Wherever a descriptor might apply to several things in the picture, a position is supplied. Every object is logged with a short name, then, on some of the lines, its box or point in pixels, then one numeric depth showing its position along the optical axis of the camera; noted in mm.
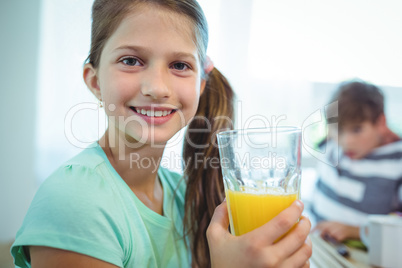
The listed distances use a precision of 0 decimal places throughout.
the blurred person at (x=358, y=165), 1617
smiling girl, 527
